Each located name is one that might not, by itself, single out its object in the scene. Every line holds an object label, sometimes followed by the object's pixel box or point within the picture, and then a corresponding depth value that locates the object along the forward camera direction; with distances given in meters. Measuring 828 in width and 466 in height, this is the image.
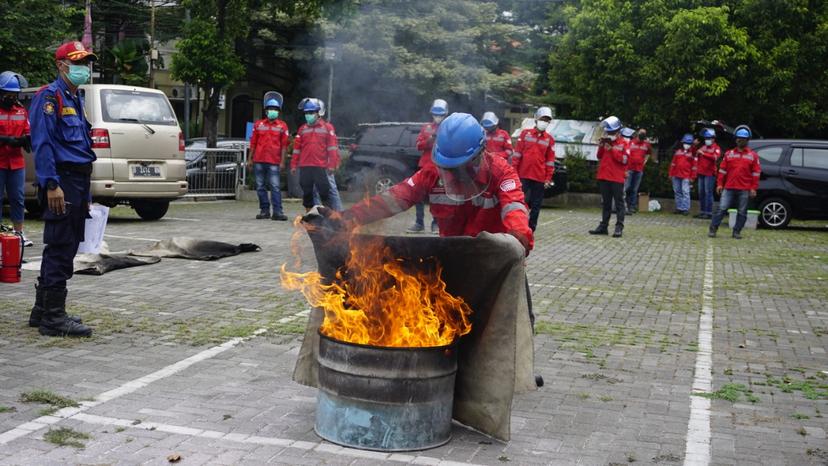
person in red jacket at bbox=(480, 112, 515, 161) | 14.66
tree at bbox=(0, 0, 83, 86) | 18.30
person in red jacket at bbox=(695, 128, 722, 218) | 22.55
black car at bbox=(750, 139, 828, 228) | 20.86
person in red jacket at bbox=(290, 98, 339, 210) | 16.00
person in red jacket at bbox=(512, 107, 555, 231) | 15.09
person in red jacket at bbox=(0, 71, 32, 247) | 11.27
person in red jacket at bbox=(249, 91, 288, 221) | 17.50
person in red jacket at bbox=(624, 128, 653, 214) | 22.80
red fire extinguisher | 9.16
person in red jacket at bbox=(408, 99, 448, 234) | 12.80
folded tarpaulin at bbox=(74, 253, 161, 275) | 10.09
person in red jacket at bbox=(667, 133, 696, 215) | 24.20
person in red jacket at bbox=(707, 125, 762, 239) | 17.53
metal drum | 4.69
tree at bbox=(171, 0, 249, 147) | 22.52
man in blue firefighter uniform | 6.91
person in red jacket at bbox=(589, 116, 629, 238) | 16.72
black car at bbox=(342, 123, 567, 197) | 21.51
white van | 14.91
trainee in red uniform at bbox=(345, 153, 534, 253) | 5.11
